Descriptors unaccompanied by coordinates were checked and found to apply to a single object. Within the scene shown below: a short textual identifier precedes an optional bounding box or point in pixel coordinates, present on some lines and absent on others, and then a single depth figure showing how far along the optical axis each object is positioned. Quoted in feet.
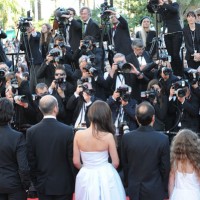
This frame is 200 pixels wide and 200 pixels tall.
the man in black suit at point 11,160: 34.83
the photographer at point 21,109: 50.08
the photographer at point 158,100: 48.35
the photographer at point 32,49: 67.46
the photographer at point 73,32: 64.85
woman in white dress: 34.30
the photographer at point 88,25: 65.21
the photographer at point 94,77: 52.90
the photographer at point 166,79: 51.93
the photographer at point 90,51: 58.75
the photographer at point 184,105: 47.88
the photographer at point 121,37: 64.43
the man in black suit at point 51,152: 35.73
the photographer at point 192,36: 61.29
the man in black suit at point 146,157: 34.17
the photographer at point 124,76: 52.26
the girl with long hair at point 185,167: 33.71
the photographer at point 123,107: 46.57
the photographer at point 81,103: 48.98
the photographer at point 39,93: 51.19
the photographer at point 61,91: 51.88
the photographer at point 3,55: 65.47
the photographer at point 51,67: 57.98
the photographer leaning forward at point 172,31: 61.16
